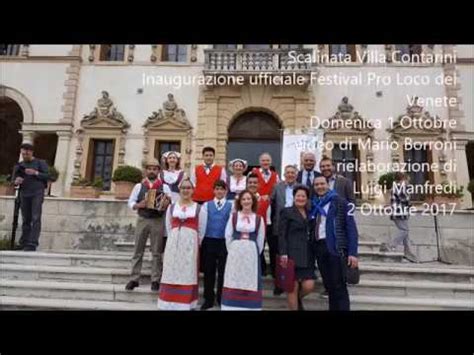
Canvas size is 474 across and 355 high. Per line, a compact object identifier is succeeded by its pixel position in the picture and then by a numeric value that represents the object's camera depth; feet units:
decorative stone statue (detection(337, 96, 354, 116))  41.55
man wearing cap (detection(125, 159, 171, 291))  16.43
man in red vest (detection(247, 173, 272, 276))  16.03
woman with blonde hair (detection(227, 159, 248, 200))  16.92
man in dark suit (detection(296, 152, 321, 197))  17.10
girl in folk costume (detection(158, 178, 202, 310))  14.48
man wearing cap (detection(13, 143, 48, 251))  21.17
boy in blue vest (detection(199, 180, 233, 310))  15.15
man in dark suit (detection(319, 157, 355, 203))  16.24
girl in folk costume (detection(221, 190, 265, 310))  13.94
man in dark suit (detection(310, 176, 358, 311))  13.96
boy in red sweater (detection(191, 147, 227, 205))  17.43
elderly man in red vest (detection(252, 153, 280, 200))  17.89
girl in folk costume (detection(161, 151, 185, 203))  17.31
